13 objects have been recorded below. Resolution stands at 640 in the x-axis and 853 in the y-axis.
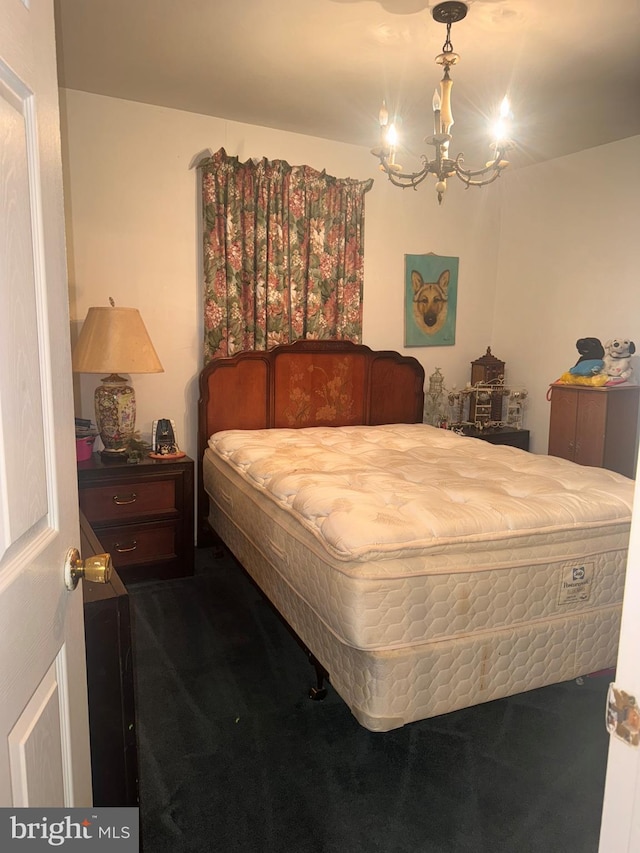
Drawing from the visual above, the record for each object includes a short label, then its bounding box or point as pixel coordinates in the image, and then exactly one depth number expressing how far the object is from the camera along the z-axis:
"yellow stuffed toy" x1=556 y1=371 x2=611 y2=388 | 3.44
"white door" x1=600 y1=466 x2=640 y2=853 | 0.62
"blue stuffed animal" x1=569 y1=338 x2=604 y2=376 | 3.56
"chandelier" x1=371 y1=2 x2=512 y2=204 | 2.13
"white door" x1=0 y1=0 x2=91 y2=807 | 0.65
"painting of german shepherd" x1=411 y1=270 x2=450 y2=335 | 4.21
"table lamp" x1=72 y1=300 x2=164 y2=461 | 2.83
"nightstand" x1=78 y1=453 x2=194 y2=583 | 2.83
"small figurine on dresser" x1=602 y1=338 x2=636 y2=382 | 3.45
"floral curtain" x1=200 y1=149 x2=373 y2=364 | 3.39
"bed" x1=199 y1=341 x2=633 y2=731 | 1.61
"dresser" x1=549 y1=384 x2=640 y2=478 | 3.41
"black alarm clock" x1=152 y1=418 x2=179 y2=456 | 3.13
